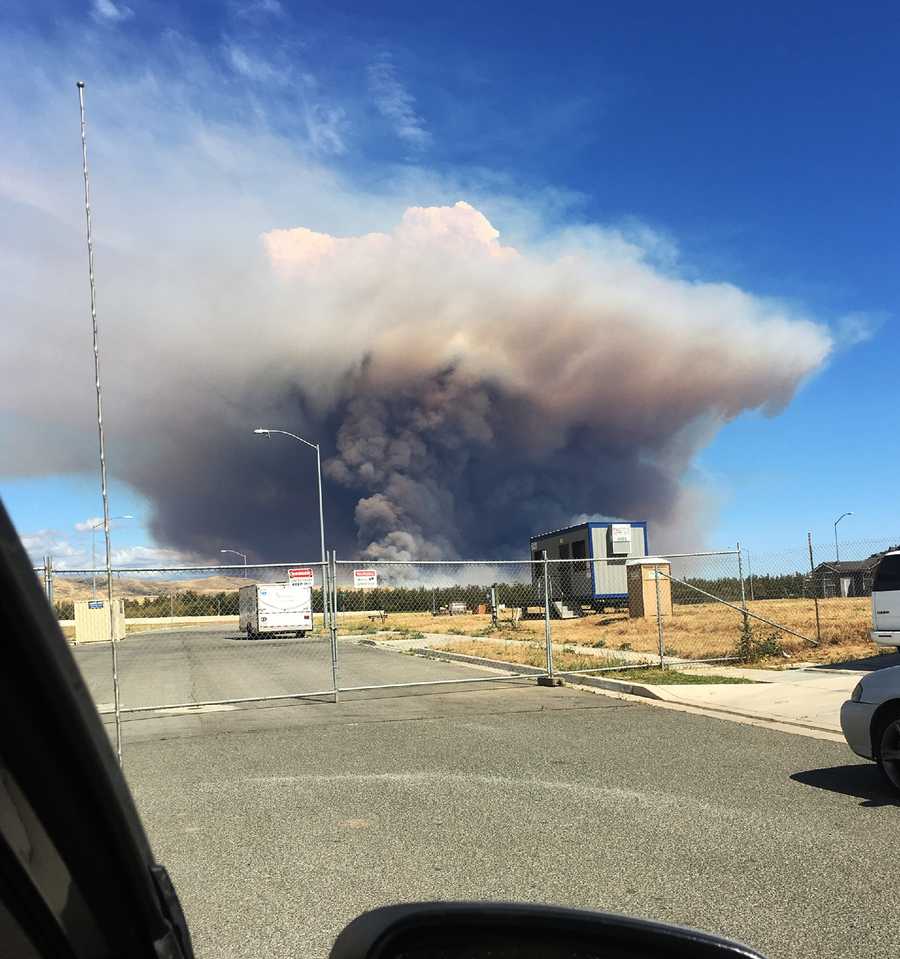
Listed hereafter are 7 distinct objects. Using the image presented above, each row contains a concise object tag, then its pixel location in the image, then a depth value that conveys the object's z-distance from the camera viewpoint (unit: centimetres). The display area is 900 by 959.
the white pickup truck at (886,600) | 1458
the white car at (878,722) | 718
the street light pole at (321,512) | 3338
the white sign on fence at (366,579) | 2500
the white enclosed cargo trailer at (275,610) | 2505
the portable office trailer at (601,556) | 3891
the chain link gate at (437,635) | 1788
